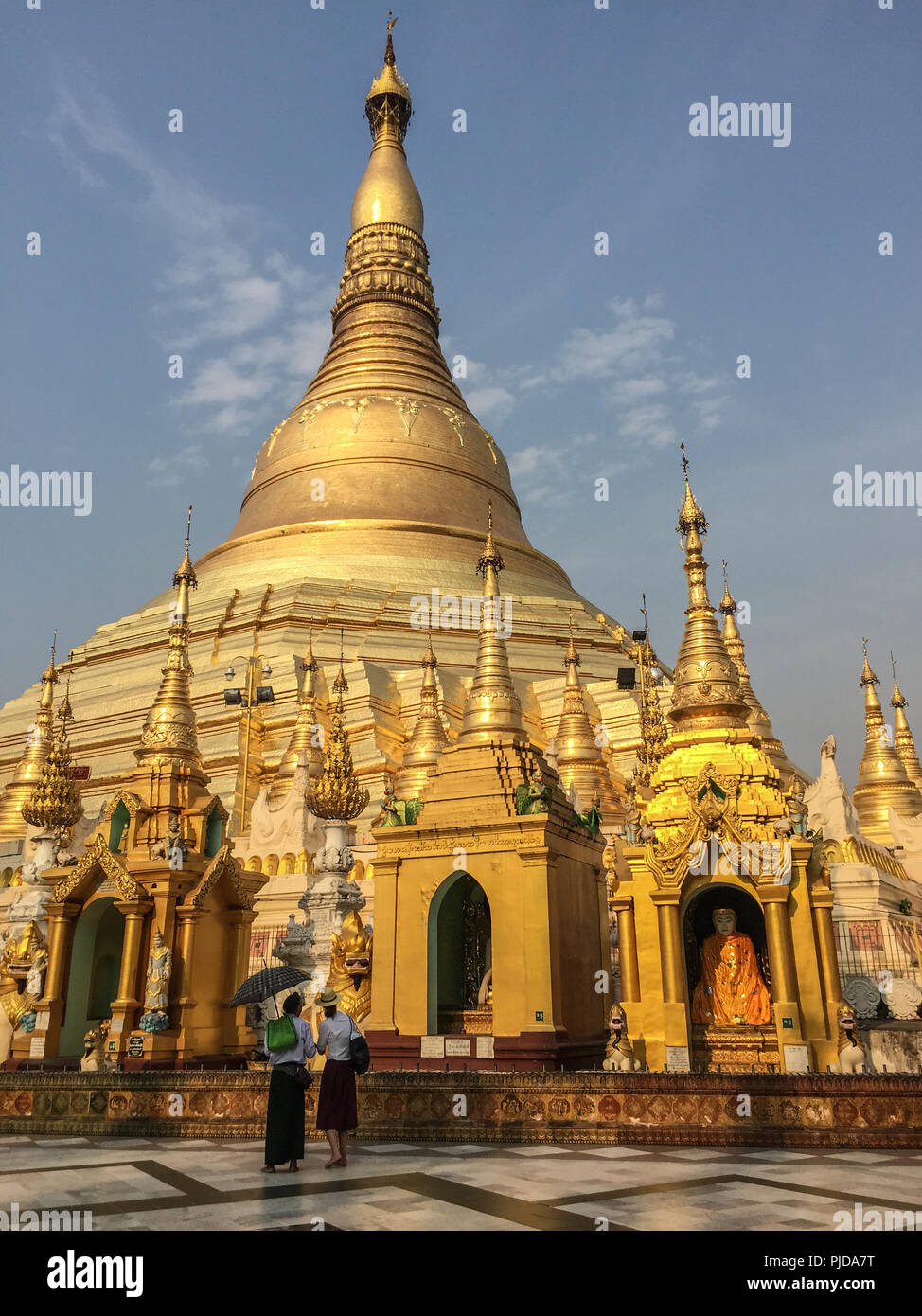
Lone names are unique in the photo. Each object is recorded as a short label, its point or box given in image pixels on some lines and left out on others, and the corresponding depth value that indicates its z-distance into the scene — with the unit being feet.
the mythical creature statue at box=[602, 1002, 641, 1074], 35.58
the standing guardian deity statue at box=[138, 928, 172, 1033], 42.55
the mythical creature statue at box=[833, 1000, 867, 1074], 33.30
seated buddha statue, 39.42
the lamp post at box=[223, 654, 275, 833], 89.61
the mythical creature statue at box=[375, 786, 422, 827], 43.91
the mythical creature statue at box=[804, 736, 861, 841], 63.26
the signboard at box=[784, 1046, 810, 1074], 35.27
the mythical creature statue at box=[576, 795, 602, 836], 46.26
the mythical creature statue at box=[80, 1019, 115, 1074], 39.60
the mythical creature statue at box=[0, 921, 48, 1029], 46.60
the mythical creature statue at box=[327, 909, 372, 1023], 43.50
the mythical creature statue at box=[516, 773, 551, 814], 40.83
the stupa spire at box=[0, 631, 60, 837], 81.66
